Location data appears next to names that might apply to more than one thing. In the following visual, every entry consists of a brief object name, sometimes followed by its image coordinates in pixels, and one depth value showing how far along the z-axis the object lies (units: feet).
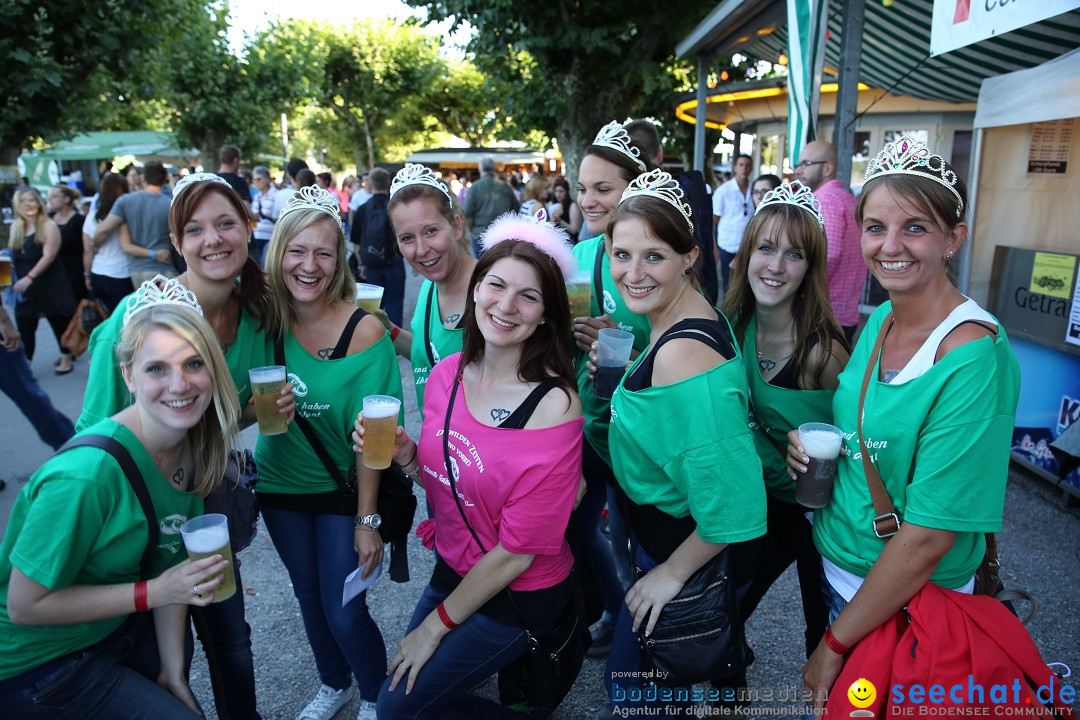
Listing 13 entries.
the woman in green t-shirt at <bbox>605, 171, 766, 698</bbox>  6.01
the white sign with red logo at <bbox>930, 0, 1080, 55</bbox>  12.19
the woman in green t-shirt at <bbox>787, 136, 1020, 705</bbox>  5.40
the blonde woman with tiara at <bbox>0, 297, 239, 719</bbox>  5.79
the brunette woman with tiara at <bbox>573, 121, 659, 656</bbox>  9.30
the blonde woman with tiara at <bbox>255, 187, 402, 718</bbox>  8.53
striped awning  19.03
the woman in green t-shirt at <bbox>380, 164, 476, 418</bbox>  9.30
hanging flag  17.54
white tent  15.30
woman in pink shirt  6.91
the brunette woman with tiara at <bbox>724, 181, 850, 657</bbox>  7.66
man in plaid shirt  16.20
